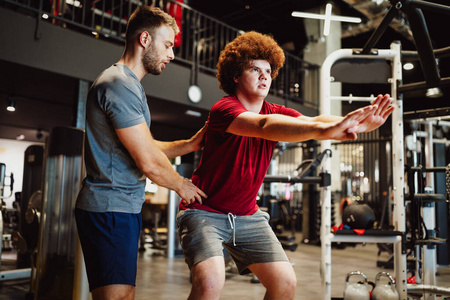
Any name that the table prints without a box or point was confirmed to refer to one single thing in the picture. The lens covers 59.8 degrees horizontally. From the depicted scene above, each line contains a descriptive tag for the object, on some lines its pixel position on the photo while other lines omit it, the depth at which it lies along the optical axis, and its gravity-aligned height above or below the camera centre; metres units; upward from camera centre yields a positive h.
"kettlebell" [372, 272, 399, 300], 3.18 -0.78
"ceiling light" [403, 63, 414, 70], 3.96 +1.32
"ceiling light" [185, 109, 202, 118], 7.32 +1.46
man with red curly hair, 1.61 +0.01
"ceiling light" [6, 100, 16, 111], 7.35 +1.54
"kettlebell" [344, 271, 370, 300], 3.25 -0.81
